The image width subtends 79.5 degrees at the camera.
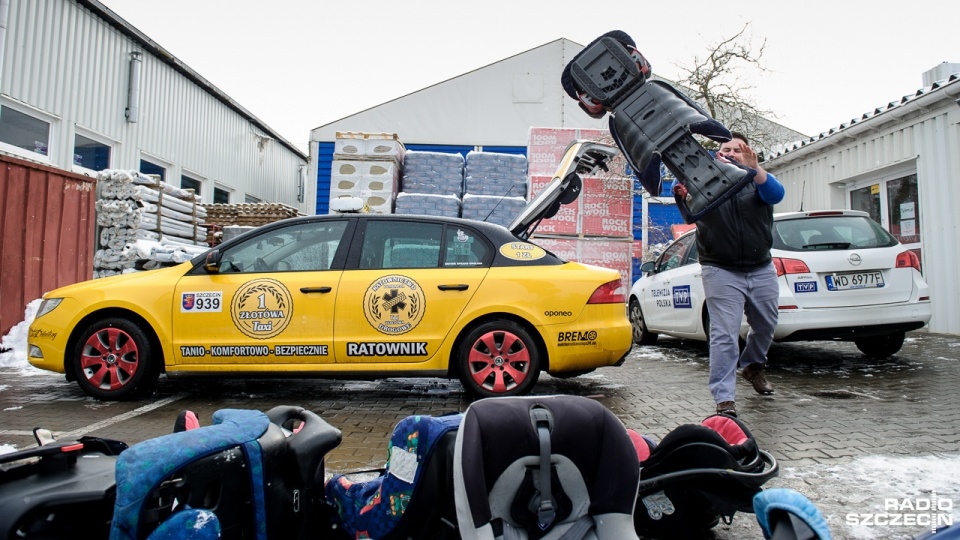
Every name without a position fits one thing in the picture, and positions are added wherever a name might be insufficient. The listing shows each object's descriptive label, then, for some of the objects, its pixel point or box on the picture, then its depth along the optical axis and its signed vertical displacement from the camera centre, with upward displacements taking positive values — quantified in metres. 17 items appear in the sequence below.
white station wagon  5.21 +0.17
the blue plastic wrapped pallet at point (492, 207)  10.92 +1.62
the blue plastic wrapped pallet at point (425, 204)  10.79 +1.62
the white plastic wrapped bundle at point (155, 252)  8.75 +0.51
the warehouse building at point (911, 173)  7.63 +1.95
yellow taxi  4.43 -0.24
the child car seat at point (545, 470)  1.55 -0.49
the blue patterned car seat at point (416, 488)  1.79 -0.62
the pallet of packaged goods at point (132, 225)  8.80 +0.94
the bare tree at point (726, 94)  13.30 +4.71
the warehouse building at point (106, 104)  9.22 +3.63
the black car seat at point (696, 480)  1.94 -0.62
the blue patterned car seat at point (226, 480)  1.46 -0.55
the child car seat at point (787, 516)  1.39 -0.55
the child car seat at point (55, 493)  1.47 -0.56
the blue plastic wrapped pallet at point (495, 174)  11.61 +2.39
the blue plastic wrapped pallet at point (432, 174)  11.48 +2.35
